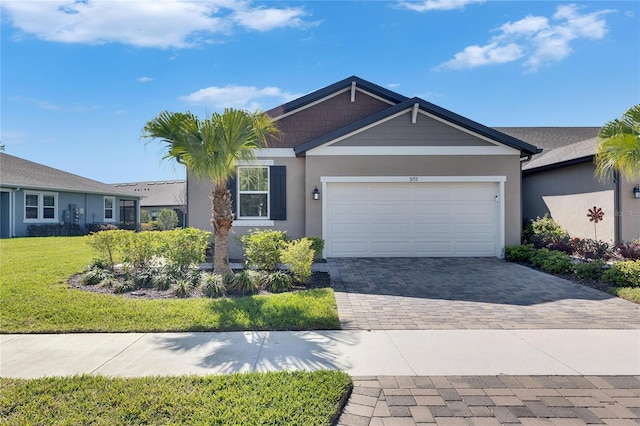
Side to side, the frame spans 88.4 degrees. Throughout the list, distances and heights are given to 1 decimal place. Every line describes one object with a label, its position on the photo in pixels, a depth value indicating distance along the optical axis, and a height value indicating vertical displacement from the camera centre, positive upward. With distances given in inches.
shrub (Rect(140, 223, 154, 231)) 1060.2 -50.3
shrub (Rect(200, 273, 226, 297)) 260.1 -60.6
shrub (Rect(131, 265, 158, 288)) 282.4 -58.4
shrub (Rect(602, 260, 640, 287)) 280.4 -55.7
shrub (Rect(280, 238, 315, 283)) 287.6 -42.5
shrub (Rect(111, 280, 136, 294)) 264.9 -62.0
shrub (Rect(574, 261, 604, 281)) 304.7 -56.6
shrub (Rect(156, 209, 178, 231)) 1087.3 -28.3
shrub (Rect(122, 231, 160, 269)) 322.7 -37.0
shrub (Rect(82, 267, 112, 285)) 284.5 -58.2
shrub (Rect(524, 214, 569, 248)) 444.5 -31.4
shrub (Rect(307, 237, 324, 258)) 338.6 -34.8
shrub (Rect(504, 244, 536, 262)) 387.5 -51.1
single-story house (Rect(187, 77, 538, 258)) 415.5 +28.4
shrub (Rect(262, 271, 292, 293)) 273.0 -60.3
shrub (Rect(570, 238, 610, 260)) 378.6 -45.2
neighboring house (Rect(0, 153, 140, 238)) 722.2 +30.9
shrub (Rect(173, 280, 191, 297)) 258.5 -62.7
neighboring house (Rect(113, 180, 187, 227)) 1317.7 +64.7
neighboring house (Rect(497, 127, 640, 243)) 406.9 +21.7
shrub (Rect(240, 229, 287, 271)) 305.4 -37.7
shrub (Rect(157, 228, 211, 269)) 311.6 -34.8
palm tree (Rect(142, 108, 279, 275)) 270.5 +61.4
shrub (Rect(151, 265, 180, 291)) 276.7 -58.5
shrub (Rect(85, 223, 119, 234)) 873.5 -41.3
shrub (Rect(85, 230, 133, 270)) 322.7 -29.9
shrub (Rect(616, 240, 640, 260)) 350.3 -43.6
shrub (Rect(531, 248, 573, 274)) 332.5 -53.8
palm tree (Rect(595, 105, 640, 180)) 303.7 +62.8
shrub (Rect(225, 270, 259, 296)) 266.8 -59.5
